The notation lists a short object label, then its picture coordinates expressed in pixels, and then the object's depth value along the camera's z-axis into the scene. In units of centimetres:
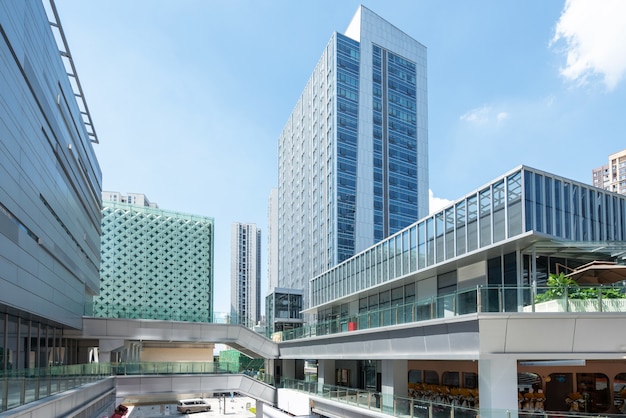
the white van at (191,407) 5162
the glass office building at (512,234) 2136
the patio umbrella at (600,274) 1678
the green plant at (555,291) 1611
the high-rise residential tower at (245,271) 17362
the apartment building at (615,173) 11446
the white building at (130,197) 14425
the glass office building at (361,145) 7794
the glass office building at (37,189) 1617
